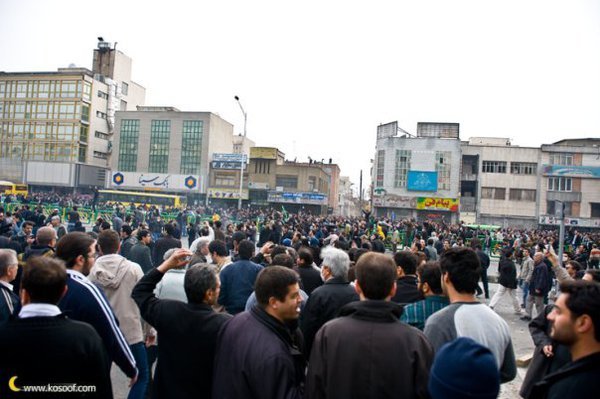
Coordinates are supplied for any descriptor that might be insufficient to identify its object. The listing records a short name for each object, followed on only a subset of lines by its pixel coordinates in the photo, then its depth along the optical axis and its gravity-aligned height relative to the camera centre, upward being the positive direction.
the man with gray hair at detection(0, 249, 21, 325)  3.52 -0.84
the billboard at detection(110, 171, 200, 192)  56.97 +1.80
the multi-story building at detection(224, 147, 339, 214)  52.94 +2.27
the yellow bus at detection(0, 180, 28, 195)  44.66 -0.21
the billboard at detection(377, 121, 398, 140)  54.41 +10.15
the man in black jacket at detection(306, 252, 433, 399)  2.28 -0.81
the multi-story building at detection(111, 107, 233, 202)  58.12 +6.62
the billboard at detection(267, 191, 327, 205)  52.47 +0.60
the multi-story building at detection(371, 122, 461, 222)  52.09 +4.27
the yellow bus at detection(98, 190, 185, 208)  43.97 -0.43
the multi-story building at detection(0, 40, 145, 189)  58.19 +8.52
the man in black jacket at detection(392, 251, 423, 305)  4.54 -0.77
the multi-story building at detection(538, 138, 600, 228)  50.53 +4.53
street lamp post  32.41 +7.11
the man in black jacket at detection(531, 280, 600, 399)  2.08 -0.64
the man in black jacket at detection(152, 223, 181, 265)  9.38 -1.12
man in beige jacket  4.32 -1.03
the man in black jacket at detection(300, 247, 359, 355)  3.99 -0.91
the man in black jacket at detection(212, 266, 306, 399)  2.37 -0.86
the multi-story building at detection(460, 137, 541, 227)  51.69 +3.59
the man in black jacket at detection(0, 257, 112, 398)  2.19 -0.83
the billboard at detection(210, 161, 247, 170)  56.22 +4.49
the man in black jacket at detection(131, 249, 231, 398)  2.89 -0.96
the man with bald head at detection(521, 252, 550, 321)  9.27 -1.45
